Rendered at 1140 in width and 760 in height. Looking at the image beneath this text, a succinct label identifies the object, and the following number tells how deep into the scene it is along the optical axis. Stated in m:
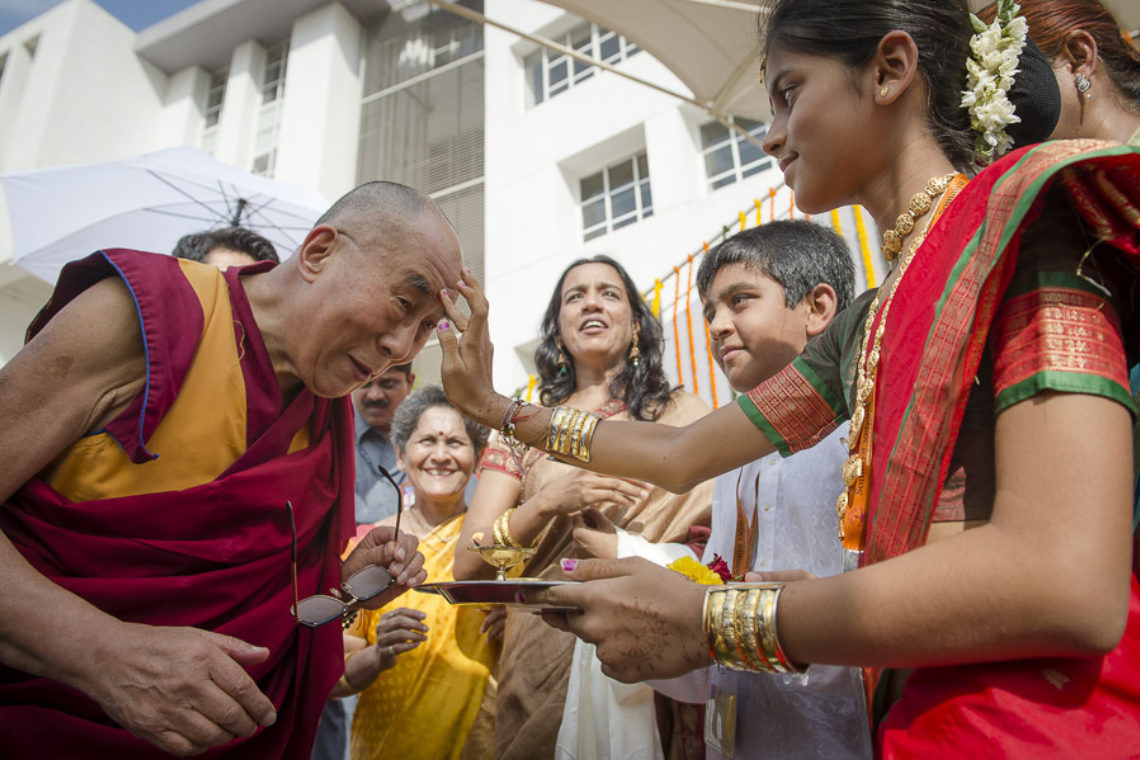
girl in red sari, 0.99
